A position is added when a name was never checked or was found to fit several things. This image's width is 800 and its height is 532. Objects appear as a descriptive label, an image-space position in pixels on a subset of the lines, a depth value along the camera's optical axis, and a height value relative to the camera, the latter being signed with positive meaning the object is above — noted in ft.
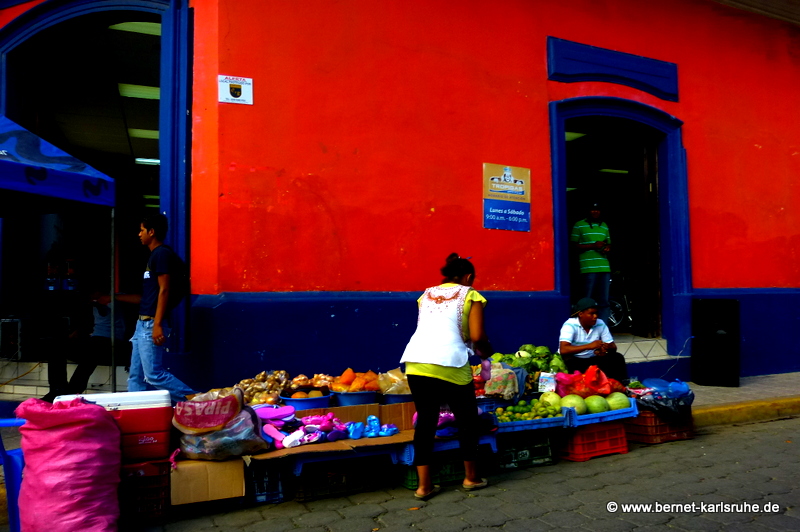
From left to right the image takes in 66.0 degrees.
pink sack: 10.74 -3.19
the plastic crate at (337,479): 13.74 -4.38
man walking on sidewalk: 16.89 -0.59
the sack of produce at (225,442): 13.03 -3.25
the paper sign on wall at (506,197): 23.86 +3.47
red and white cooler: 12.53 -2.68
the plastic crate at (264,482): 13.48 -4.26
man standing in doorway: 29.40 +1.26
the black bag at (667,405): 18.25 -3.63
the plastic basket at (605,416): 16.69 -3.68
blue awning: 14.55 +3.01
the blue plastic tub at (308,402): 16.65 -3.10
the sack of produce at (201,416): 13.08 -2.68
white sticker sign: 20.08 +6.56
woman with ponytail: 13.65 -1.75
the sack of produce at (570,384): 18.06 -2.96
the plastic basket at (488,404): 16.56 -3.19
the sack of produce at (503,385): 16.89 -2.74
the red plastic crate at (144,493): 12.21 -4.06
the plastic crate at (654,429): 18.35 -4.41
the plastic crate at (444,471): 14.60 -4.44
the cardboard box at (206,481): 12.62 -3.98
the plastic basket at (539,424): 15.71 -3.63
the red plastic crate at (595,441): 16.81 -4.38
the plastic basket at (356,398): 16.84 -3.03
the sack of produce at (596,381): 18.10 -2.89
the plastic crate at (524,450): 16.10 -4.37
